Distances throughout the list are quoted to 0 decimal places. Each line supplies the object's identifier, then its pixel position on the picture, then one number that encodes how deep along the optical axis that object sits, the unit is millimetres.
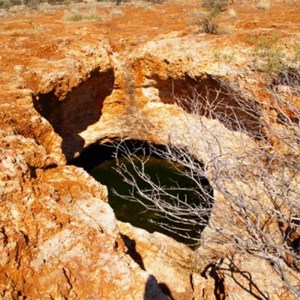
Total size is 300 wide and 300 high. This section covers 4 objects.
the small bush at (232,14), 11491
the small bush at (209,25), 9734
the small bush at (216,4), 13805
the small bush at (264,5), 12336
